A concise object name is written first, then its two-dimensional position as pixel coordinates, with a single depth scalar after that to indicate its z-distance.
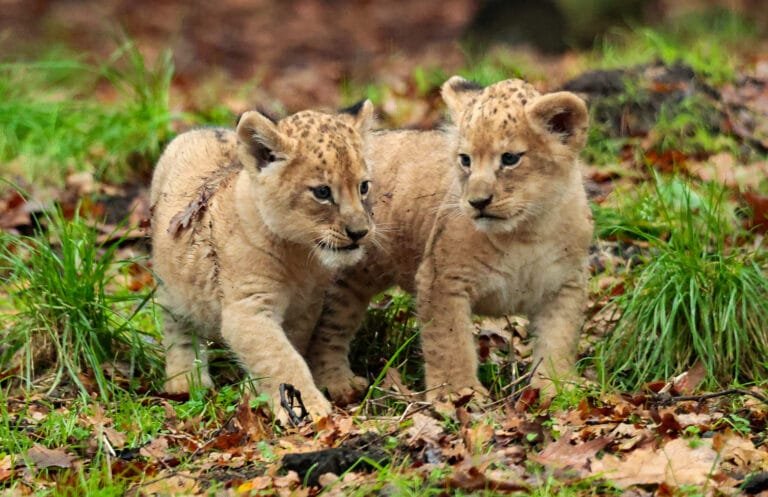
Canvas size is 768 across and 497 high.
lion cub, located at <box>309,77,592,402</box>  12.98
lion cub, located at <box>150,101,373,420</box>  13.19
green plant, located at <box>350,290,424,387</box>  15.50
